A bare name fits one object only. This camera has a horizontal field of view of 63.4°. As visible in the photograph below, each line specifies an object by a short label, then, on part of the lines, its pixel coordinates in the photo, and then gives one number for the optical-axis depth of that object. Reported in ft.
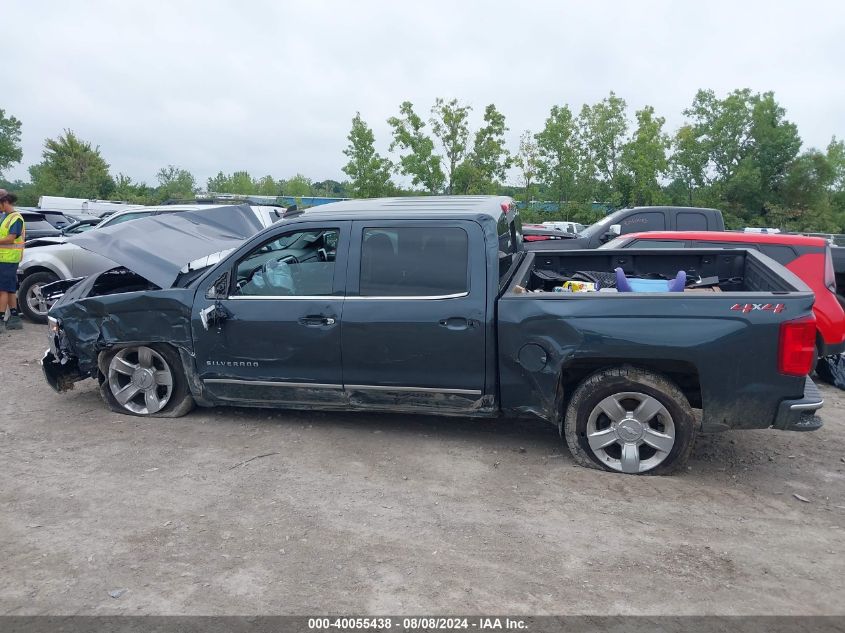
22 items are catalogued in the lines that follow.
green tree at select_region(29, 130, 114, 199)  168.25
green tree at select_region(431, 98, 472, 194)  79.15
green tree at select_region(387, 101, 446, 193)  78.89
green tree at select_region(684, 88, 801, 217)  126.00
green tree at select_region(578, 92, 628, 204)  95.20
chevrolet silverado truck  14.60
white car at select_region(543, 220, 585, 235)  80.26
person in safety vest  30.14
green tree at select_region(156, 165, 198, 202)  169.88
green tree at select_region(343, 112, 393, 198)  80.43
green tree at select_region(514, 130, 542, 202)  89.56
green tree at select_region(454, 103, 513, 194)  79.05
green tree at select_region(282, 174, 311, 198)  222.89
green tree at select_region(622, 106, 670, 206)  95.81
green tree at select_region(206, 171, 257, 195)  209.26
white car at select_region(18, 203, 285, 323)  33.68
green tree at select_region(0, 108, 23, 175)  203.37
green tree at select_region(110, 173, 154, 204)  164.40
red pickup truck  21.68
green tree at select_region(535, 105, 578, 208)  88.38
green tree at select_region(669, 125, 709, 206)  125.32
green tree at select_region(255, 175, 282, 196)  219.20
